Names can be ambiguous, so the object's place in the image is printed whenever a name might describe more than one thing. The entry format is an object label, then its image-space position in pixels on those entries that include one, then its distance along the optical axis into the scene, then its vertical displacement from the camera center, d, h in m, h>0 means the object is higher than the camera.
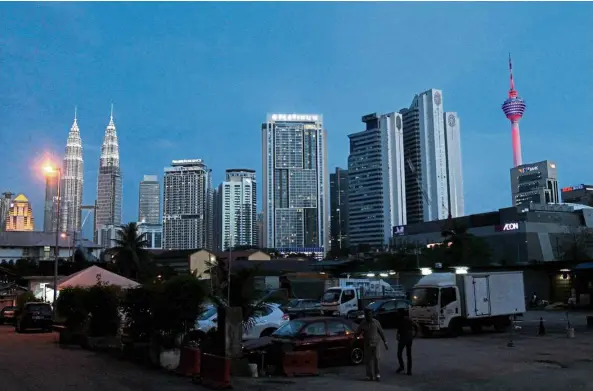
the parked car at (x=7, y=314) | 35.38 -1.74
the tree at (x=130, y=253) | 63.19 +3.67
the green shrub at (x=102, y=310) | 19.86 -0.88
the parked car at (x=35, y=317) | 27.58 -1.52
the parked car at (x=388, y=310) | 26.88 -1.35
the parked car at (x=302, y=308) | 31.09 -1.42
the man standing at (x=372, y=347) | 12.67 -1.47
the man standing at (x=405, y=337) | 13.49 -1.33
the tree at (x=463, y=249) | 68.69 +3.99
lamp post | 29.20 +6.06
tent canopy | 30.00 +0.39
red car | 14.21 -1.53
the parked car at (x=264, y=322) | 19.27 -1.36
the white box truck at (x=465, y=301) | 23.05 -0.86
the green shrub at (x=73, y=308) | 20.41 -0.83
